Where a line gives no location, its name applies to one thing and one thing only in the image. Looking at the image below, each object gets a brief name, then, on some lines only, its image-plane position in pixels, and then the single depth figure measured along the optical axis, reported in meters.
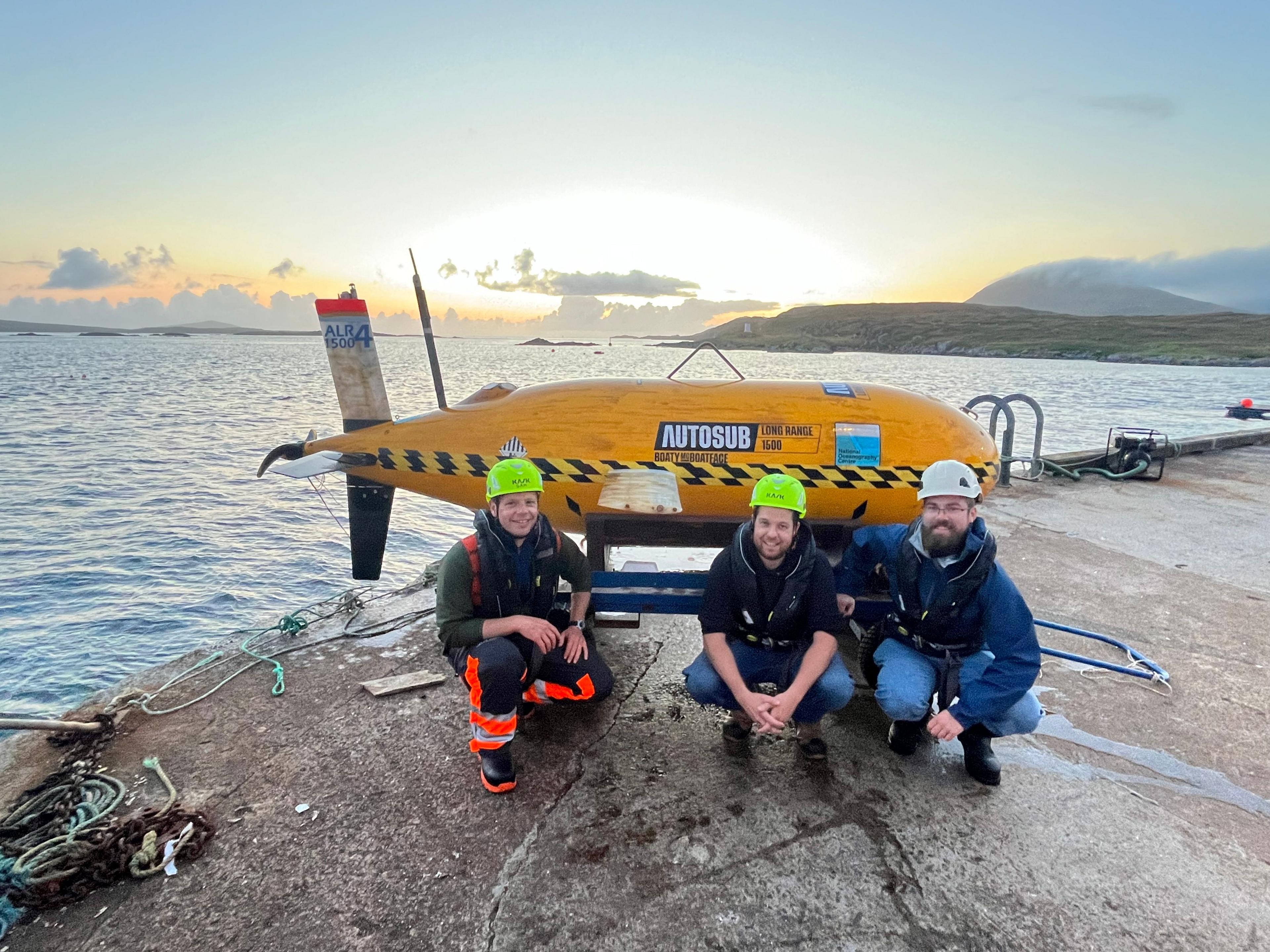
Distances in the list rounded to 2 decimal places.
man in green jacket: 2.67
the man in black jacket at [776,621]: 2.69
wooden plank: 3.39
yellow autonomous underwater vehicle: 3.85
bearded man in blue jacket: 2.57
